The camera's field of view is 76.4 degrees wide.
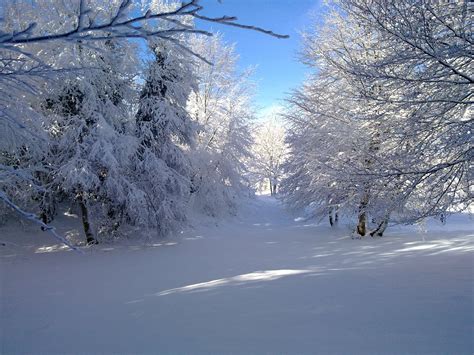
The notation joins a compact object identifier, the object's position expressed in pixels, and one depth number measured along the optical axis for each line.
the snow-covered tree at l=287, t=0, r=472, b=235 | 4.29
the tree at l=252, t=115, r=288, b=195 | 39.78
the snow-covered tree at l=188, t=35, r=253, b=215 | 18.02
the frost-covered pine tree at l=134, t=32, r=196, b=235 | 11.09
